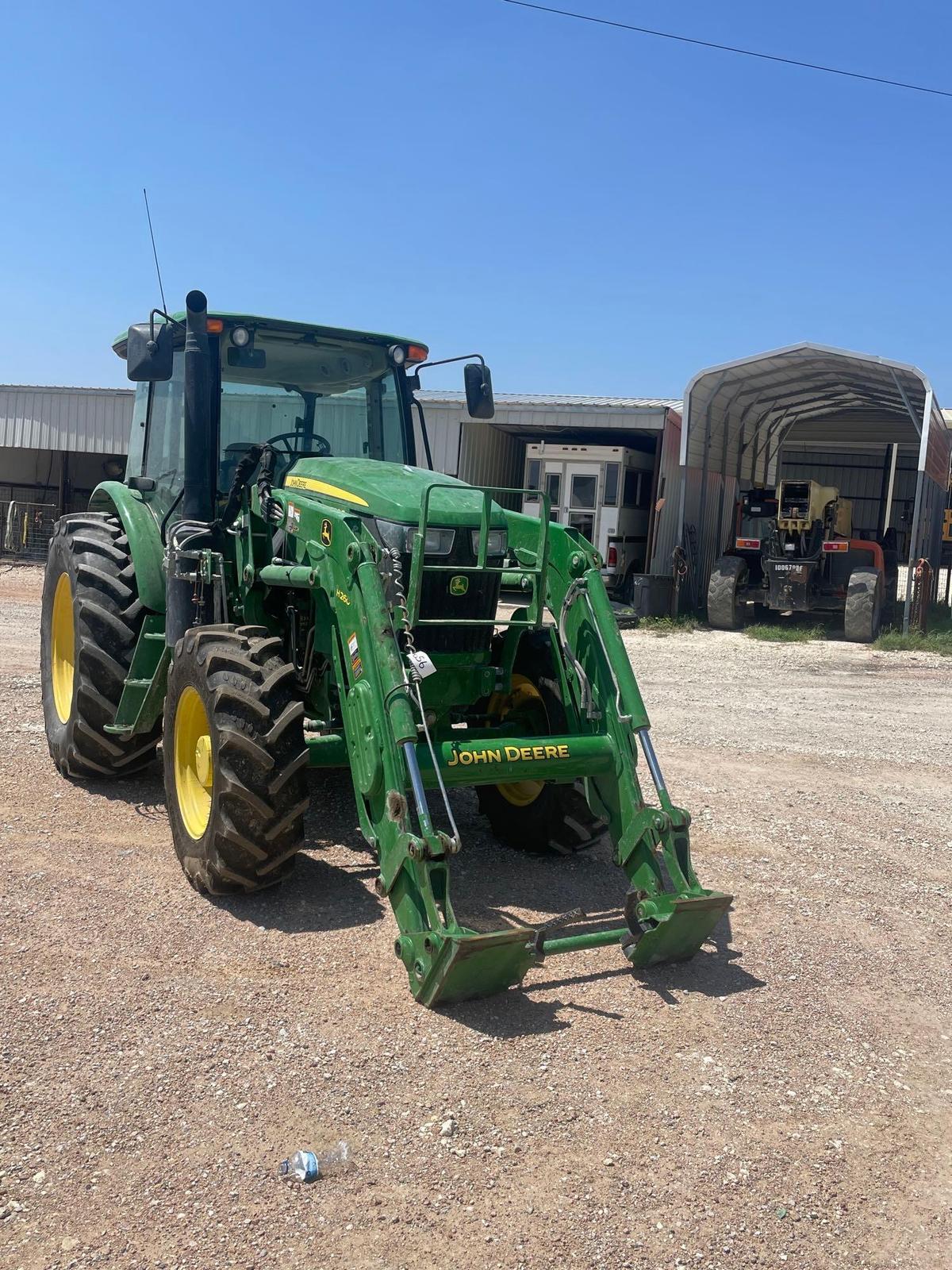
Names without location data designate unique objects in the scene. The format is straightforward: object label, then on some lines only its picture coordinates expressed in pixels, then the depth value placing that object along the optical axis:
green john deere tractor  4.46
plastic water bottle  3.17
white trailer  19.80
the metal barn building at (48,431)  22.56
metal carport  17.84
